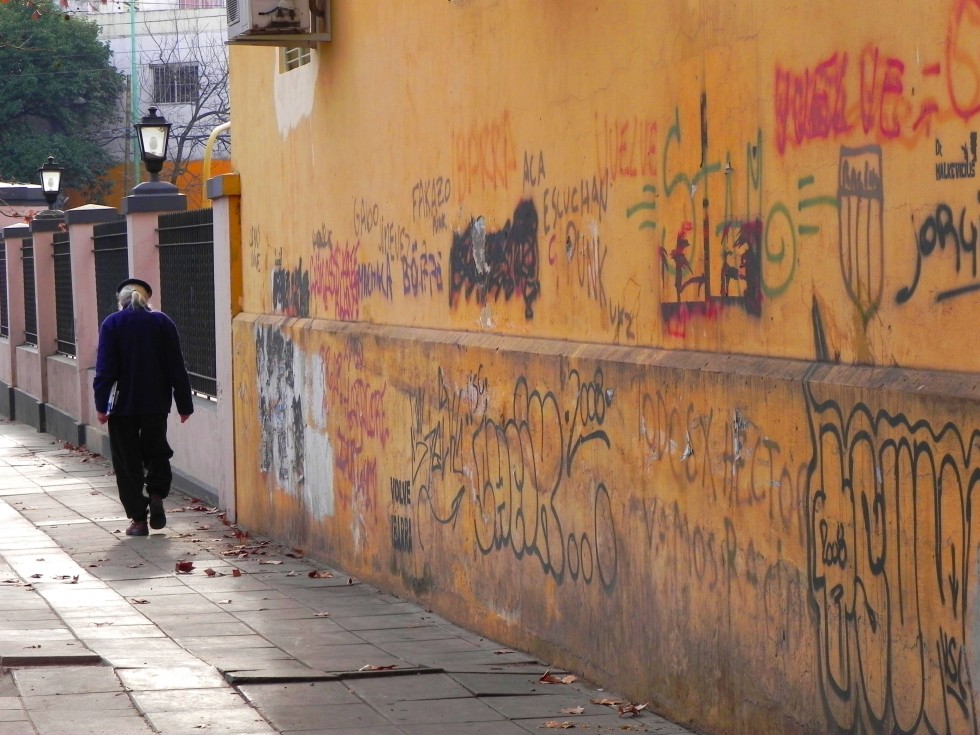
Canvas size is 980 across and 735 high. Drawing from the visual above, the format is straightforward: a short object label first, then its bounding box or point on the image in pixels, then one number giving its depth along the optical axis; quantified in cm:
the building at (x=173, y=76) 5153
